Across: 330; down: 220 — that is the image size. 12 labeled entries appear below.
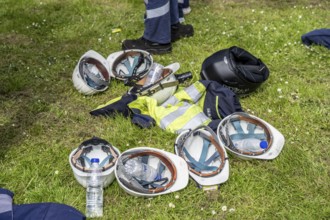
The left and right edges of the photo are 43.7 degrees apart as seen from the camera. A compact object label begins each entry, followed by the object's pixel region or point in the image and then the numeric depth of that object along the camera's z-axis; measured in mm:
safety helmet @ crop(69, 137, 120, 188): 3266
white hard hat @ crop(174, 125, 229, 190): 3408
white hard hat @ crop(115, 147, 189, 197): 3266
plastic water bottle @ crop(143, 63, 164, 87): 4471
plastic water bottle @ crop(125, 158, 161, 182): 3387
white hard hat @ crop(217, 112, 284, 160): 3679
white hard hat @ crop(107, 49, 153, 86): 4715
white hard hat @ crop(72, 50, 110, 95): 4496
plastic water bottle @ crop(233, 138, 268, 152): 3738
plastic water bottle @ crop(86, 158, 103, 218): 3150
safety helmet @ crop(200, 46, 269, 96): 4348
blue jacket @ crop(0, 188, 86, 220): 2773
